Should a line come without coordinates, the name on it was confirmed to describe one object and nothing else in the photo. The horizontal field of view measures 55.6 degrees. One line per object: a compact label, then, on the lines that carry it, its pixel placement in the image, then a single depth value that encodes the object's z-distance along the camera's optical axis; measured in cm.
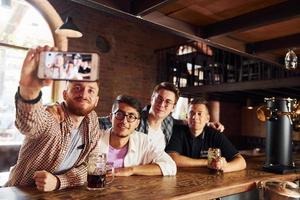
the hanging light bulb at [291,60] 197
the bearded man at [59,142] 111
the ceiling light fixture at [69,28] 371
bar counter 109
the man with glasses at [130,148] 146
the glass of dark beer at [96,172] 118
